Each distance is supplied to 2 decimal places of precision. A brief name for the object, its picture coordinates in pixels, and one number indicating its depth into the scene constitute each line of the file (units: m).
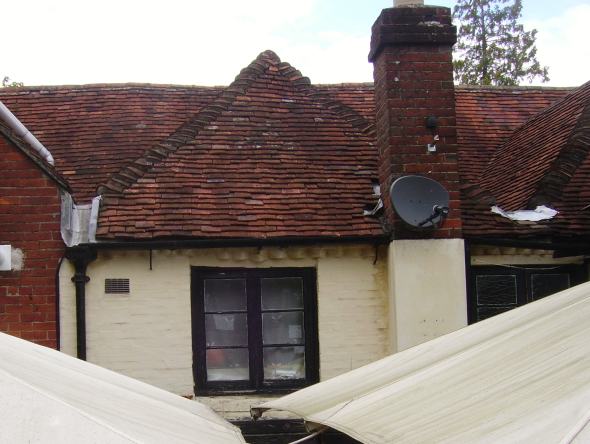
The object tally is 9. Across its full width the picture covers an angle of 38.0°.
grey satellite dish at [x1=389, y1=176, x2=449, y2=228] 8.91
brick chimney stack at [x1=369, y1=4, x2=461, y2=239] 9.19
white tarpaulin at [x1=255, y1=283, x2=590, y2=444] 2.90
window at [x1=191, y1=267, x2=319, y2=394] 9.23
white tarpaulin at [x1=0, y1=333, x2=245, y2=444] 2.94
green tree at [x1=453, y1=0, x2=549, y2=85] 29.77
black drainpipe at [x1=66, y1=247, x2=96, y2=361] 8.95
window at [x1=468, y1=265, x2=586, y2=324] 9.57
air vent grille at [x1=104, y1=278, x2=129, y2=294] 9.09
